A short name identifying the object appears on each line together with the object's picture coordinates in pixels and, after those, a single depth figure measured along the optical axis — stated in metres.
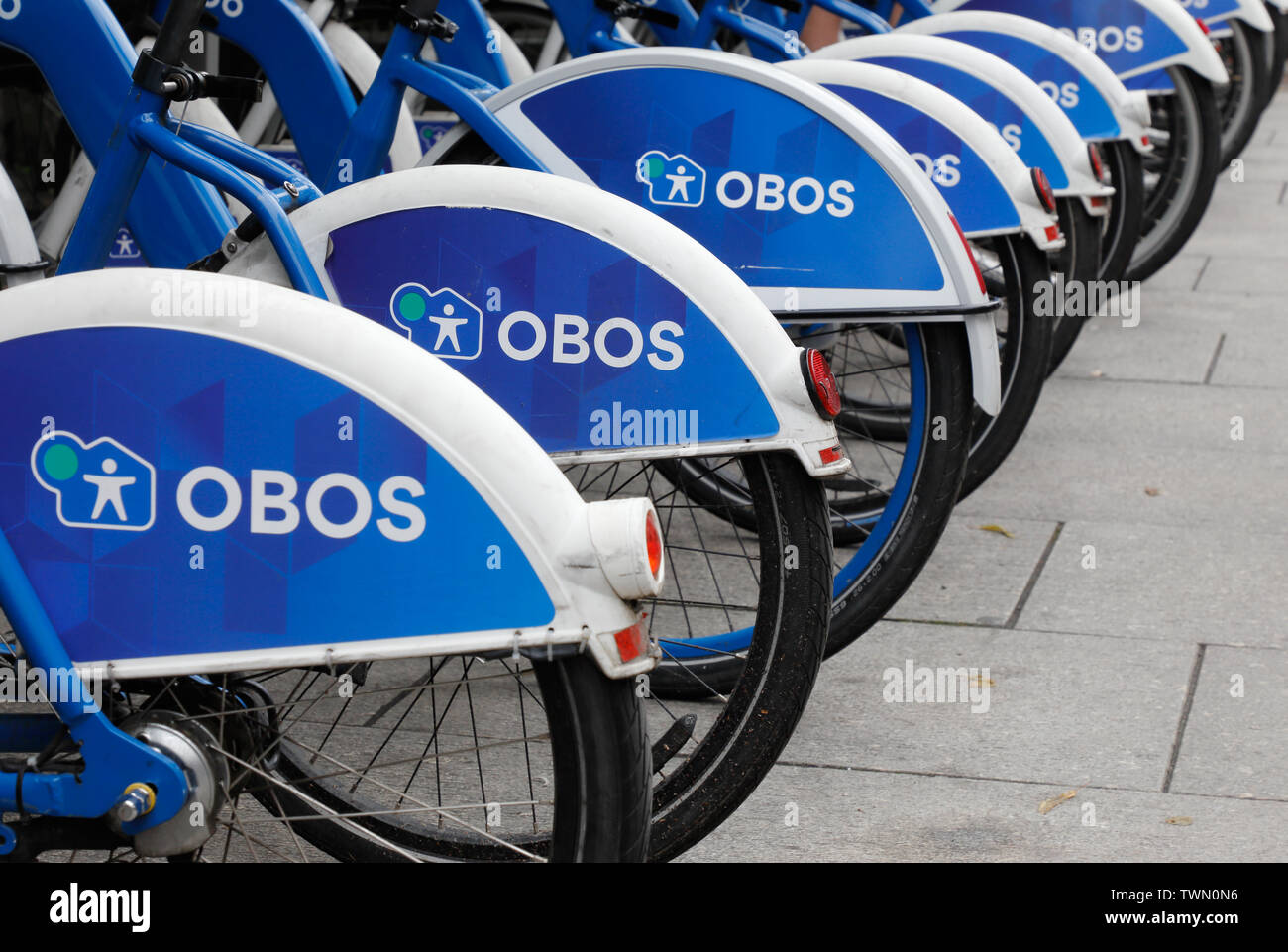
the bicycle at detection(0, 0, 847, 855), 2.72
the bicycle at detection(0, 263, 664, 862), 1.97
